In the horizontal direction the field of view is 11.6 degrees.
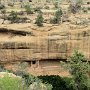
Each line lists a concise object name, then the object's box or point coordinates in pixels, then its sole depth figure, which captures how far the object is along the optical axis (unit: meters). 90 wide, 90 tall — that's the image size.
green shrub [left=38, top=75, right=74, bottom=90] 33.10
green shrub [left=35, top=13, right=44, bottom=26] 39.06
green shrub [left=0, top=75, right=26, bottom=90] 25.99
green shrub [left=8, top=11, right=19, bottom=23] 40.74
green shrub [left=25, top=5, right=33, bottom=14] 44.22
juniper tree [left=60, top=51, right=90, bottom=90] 32.03
